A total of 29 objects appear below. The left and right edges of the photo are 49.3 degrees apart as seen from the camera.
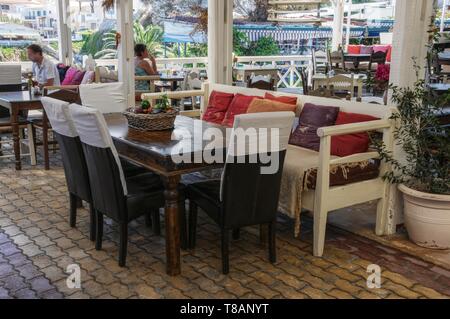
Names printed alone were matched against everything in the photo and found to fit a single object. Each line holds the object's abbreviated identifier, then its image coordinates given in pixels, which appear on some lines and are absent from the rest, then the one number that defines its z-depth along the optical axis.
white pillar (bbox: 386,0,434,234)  3.46
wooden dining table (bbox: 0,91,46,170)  5.22
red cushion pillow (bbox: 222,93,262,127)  4.63
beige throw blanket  3.43
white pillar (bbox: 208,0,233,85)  5.30
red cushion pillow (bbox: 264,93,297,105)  4.34
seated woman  7.76
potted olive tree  3.39
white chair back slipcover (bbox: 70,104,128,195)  2.92
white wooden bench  3.25
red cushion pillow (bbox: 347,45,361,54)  12.35
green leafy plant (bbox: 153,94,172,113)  3.62
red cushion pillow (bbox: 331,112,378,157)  3.67
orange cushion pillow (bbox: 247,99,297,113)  4.21
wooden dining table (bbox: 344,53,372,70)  9.84
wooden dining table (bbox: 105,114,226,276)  2.89
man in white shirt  6.52
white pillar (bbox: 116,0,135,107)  5.98
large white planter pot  3.37
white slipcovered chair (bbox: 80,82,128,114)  4.47
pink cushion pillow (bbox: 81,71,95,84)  6.76
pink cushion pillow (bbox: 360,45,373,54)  12.07
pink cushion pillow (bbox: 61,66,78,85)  7.16
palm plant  10.52
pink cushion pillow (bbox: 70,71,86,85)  7.00
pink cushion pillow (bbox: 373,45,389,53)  11.62
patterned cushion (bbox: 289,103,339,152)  3.89
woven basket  3.51
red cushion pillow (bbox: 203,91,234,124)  4.92
